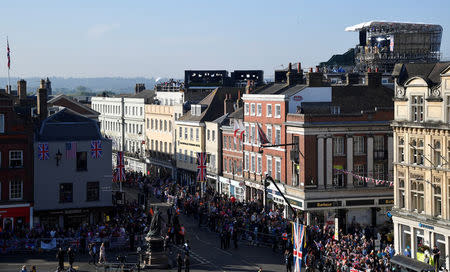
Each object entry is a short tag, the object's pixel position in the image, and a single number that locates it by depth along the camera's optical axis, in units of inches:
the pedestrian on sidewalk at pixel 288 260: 2026.3
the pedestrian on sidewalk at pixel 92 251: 2164.1
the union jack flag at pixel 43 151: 2632.9
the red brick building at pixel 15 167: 2573.8
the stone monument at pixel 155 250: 2122.3
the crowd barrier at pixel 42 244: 2309.3
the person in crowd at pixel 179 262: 2010.3
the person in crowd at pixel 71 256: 2070.6
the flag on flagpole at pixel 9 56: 3309.5
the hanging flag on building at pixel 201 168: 3147.1
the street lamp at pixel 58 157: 2663.4
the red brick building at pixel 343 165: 2743.6
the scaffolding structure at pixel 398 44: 4554.6
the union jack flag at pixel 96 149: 2709.2
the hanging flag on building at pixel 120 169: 2866.6
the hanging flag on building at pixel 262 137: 2945.4
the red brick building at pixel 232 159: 3371.1
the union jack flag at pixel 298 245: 1825.8
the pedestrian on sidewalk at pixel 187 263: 2005.4
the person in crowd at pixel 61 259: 2031.3
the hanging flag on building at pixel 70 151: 2674.7
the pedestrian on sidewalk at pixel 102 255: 2095.2
